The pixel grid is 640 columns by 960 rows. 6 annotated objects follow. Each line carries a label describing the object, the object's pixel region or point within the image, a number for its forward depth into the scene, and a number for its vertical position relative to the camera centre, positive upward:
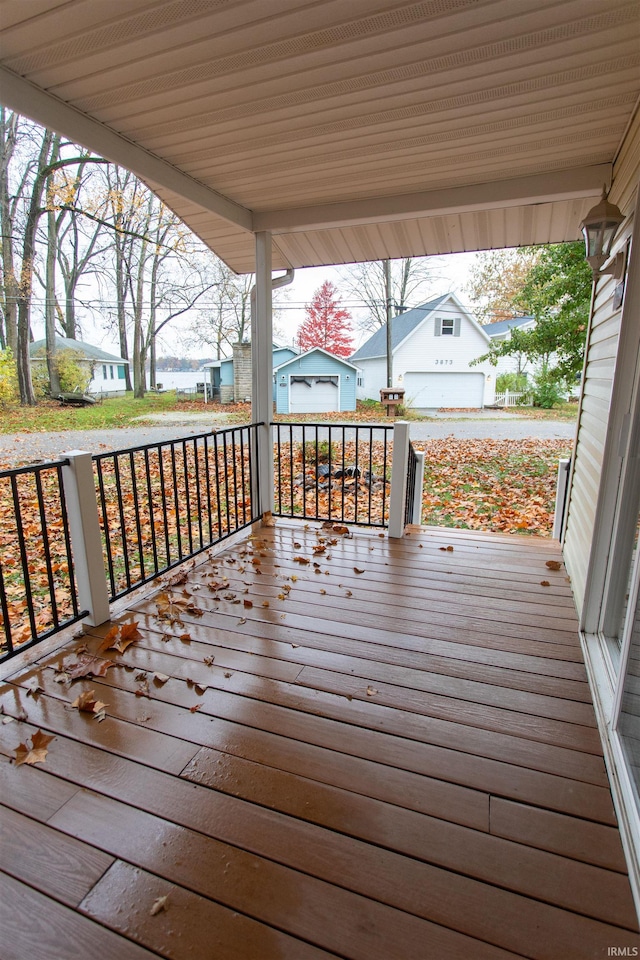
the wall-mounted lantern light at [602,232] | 2.12 +0.76
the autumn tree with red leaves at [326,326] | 12.93 +1.83
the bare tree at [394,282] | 11.91 +2.82
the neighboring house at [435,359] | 10.43 +0.72
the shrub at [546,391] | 7.54 -0.04
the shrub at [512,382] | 9.52 +0.14
